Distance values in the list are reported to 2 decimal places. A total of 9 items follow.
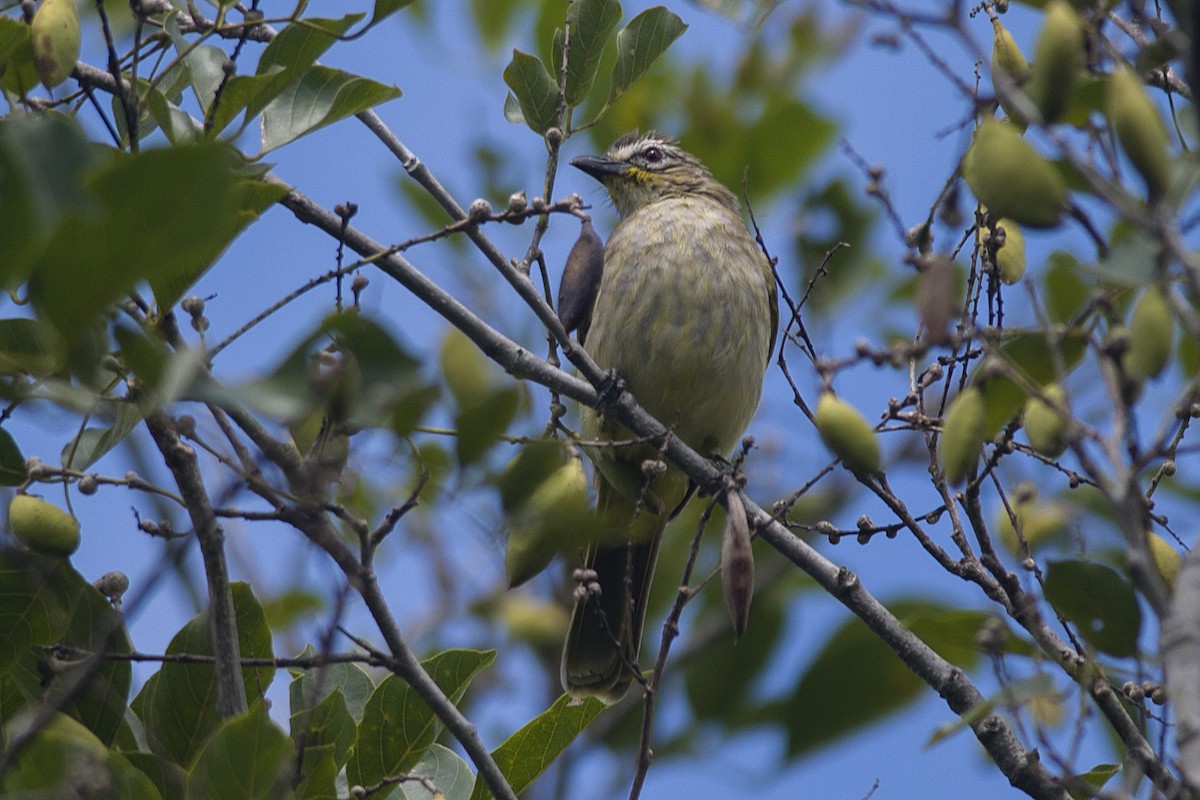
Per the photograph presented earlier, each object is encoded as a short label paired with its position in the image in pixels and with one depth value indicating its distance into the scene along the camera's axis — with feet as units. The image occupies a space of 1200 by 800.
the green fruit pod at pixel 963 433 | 14.65
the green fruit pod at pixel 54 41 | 18.88
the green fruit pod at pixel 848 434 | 15.84
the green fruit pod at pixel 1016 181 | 13.24
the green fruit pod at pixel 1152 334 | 12.93
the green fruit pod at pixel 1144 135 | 12.19
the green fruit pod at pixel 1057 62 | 12.90
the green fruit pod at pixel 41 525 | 18.28
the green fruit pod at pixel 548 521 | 15.83
